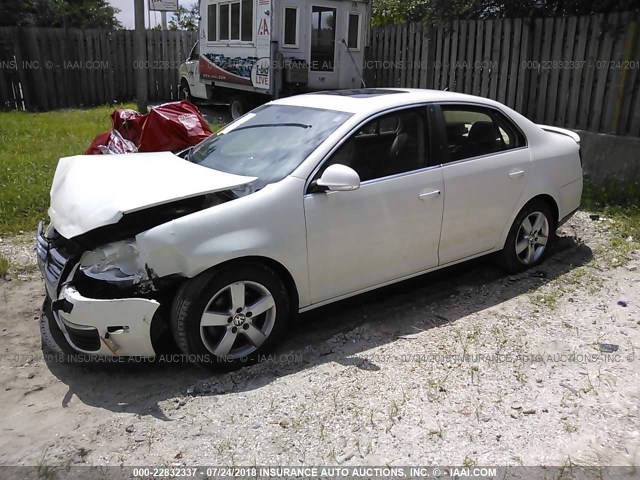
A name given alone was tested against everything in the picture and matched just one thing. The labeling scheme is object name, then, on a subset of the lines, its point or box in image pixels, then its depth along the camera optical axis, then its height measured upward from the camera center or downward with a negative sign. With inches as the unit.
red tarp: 264.7 -29.1
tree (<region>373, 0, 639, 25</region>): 348.5 +44.6
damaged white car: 135.0 -36.6
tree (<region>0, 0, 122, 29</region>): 1247.5 +116.0
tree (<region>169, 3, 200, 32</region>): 1168.8 +91.8
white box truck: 485.7 +19.3
